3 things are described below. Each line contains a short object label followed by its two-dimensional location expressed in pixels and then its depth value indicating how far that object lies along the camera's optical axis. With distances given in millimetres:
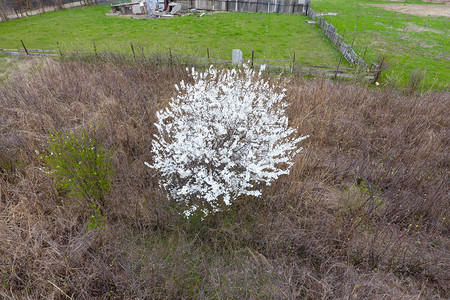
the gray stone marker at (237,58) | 9096
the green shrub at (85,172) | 3695
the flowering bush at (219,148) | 3689
